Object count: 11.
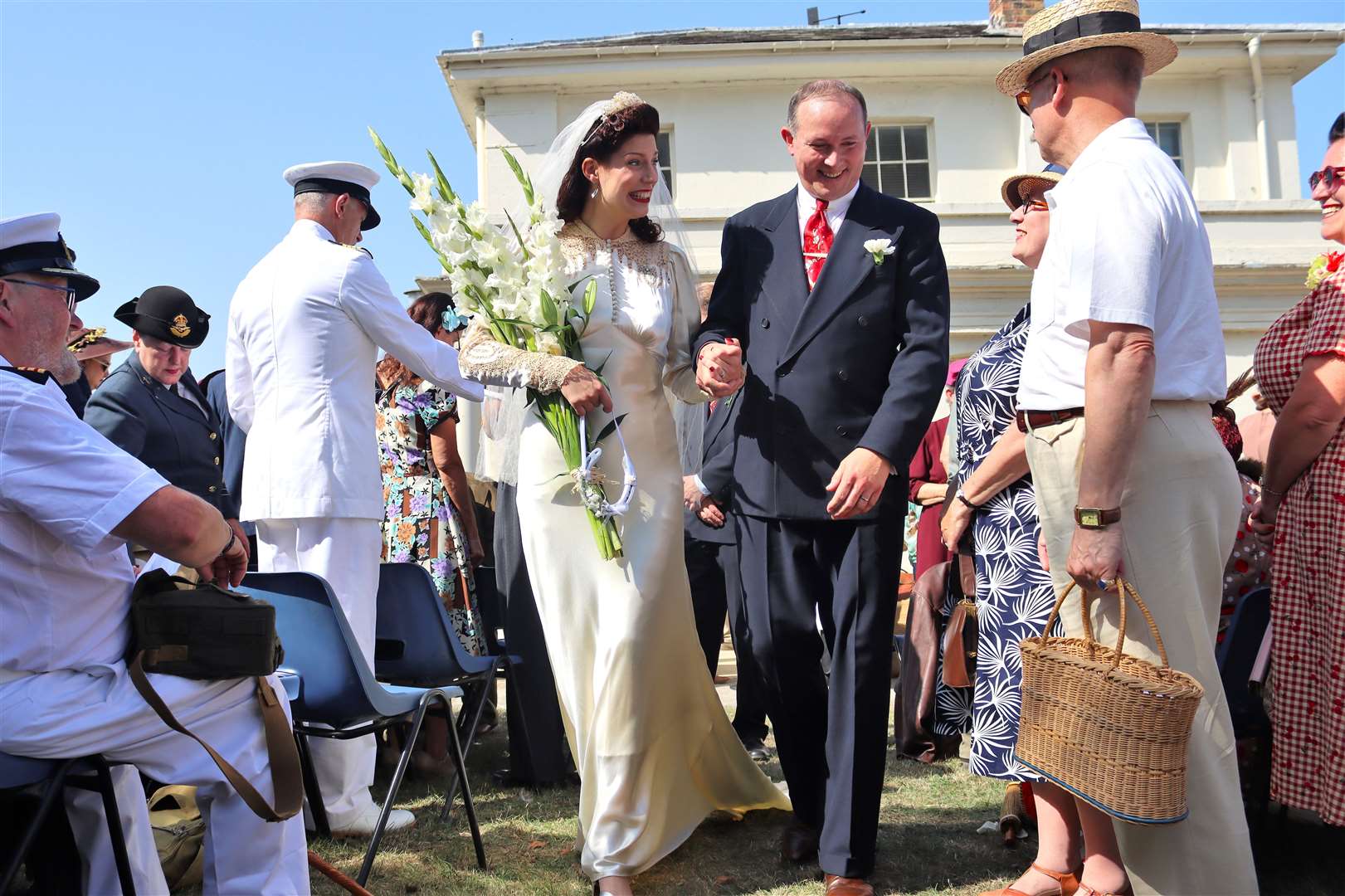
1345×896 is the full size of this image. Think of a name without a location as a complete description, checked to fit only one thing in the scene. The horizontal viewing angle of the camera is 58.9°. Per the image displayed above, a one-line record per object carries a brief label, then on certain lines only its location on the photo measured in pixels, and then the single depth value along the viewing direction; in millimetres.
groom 3762
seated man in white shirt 2490
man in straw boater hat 2869
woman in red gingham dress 3574
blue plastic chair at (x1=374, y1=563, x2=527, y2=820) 5098
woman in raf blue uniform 5547
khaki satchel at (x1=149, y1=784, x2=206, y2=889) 3730
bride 3885
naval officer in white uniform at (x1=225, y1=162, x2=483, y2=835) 4621
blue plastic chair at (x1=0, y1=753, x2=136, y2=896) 2471
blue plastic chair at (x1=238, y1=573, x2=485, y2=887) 3869
